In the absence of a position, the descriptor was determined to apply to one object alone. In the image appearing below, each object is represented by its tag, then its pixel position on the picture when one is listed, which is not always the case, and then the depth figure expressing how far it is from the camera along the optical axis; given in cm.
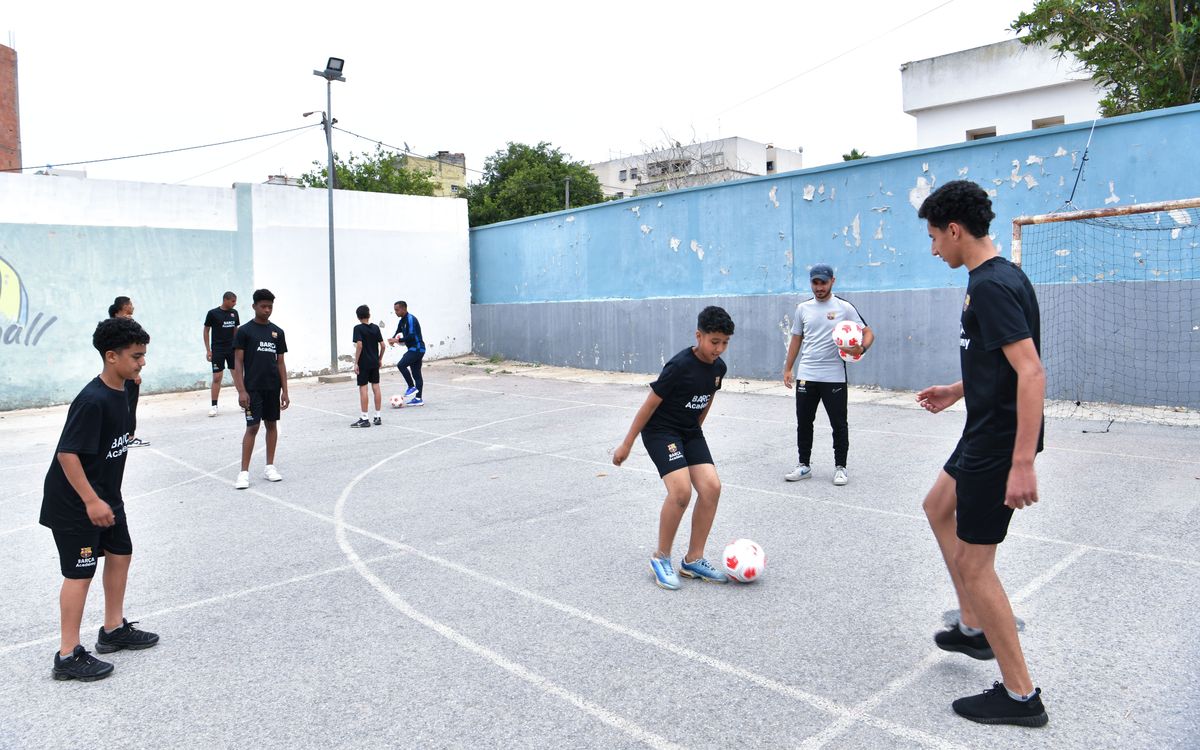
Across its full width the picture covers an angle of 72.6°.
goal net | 1090
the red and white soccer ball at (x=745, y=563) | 503
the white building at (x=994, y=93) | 2769
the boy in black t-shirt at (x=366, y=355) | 1267
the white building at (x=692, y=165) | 3554
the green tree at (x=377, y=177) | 4122
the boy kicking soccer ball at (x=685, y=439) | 498
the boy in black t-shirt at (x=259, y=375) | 859
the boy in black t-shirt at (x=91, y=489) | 398
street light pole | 2042
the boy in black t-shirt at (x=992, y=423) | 312
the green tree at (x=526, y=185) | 4134
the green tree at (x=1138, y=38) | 1442
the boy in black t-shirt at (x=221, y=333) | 1435
